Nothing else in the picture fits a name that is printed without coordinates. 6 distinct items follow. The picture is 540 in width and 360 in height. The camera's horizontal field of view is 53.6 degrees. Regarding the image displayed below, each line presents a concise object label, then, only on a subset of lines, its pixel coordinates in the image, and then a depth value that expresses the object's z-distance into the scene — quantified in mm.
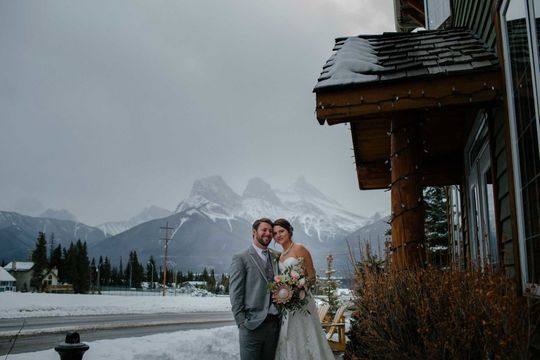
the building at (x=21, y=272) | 99250
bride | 5062
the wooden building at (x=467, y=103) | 4293
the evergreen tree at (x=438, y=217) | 27719
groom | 4852
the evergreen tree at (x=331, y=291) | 15865
